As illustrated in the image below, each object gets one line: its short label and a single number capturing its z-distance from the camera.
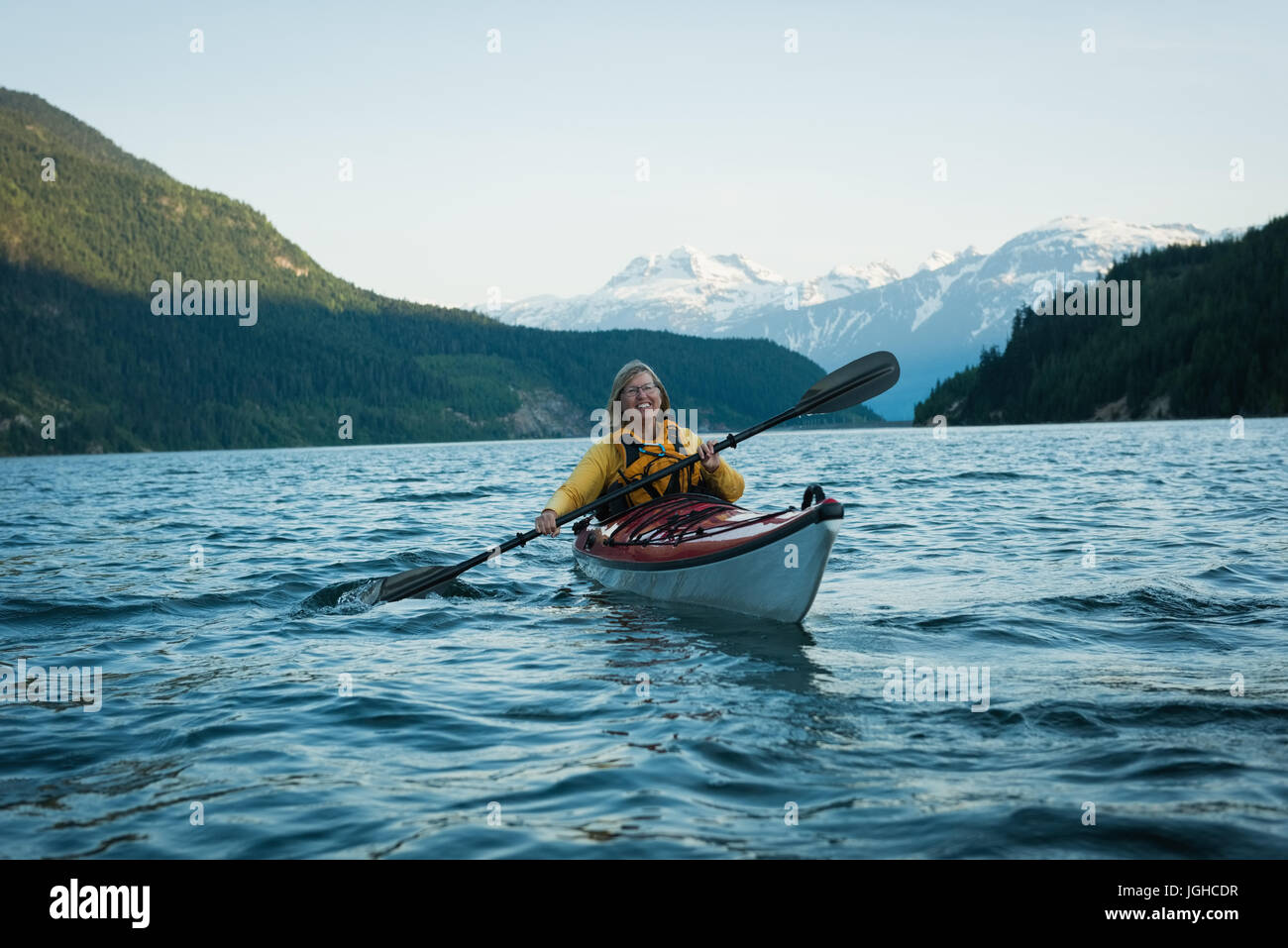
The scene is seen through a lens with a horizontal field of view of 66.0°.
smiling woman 10.05
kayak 7.83
